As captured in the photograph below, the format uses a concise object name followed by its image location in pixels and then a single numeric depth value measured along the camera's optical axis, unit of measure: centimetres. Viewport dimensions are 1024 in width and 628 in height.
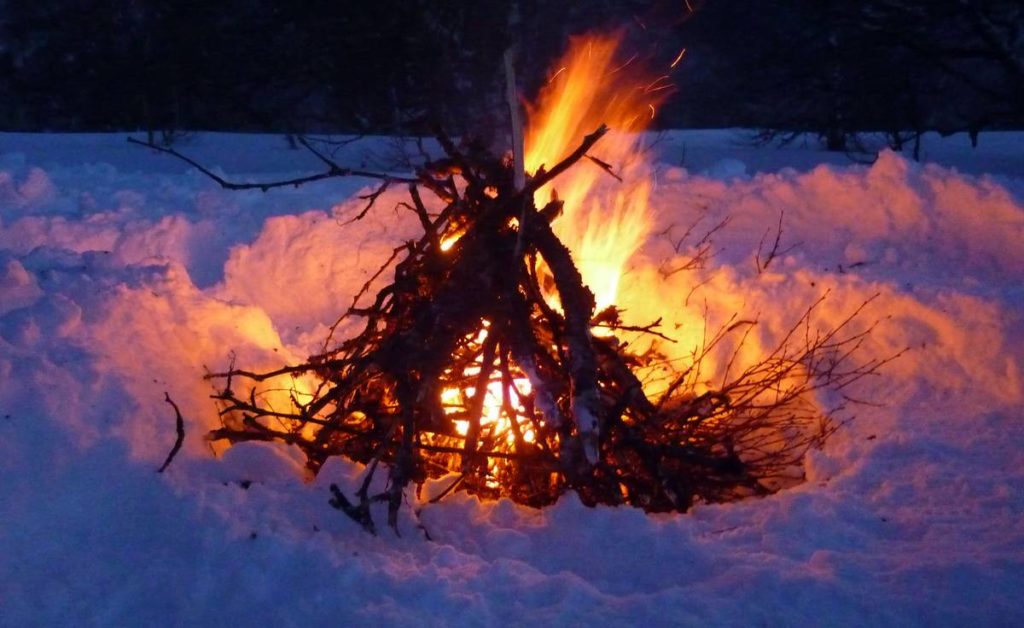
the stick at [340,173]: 378
